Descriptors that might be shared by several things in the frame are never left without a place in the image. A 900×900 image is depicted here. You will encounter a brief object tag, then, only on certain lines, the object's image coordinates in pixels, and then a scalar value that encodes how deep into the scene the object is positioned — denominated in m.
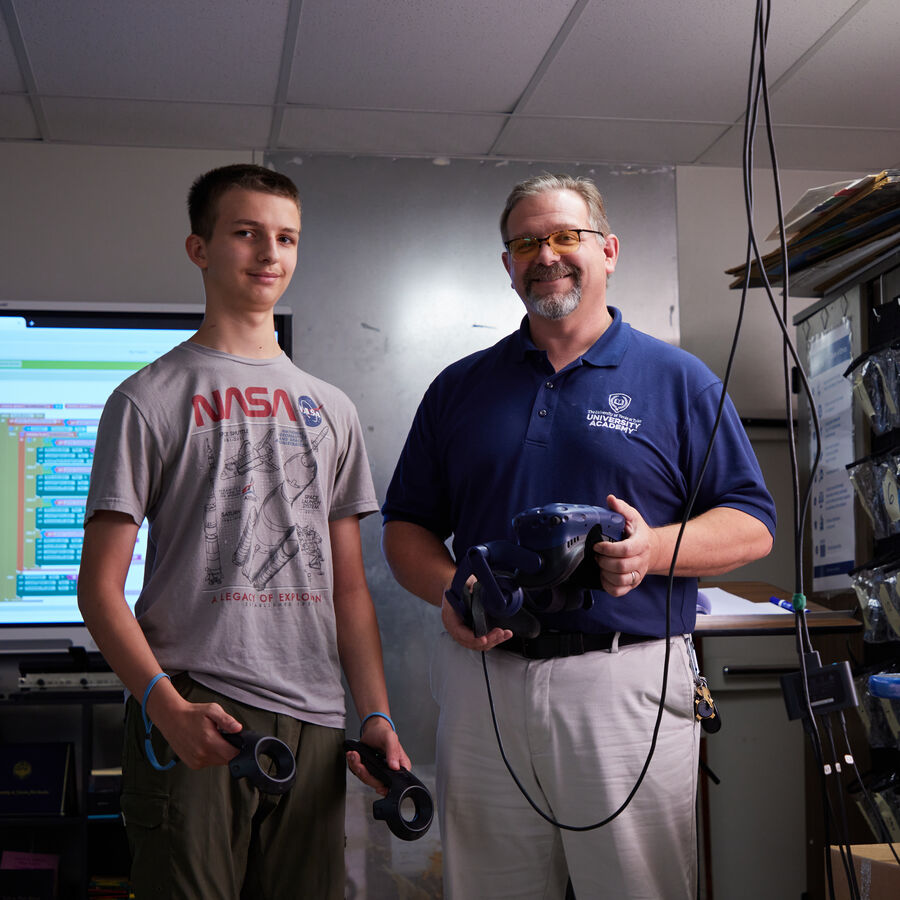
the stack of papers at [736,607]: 2.56
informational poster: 2.78
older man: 1.53
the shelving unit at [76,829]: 2.61
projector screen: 2.87
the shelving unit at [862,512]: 2.50
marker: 2.61
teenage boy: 1.27
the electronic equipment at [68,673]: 2.70
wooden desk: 2.51
